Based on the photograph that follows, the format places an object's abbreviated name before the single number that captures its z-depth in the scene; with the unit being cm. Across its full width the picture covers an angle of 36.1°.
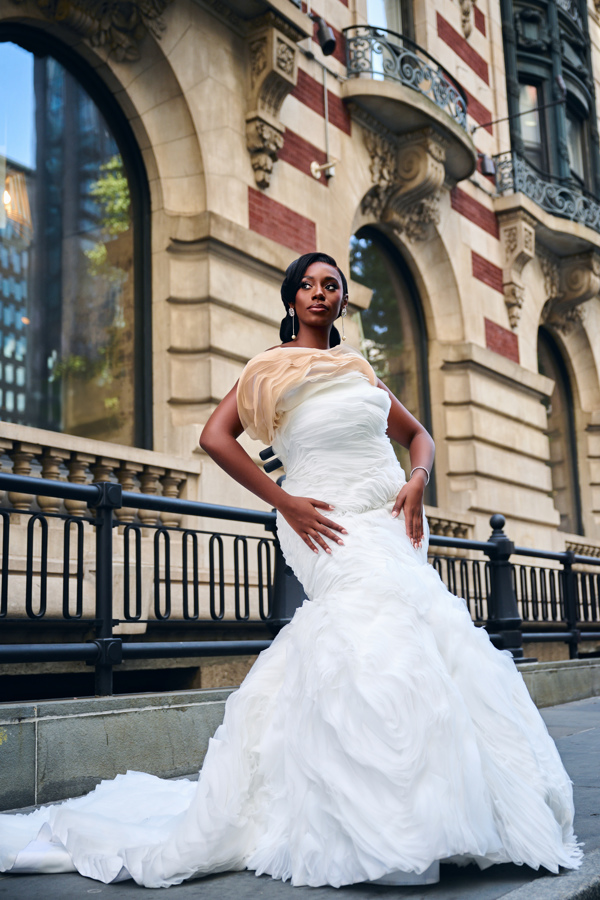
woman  259
